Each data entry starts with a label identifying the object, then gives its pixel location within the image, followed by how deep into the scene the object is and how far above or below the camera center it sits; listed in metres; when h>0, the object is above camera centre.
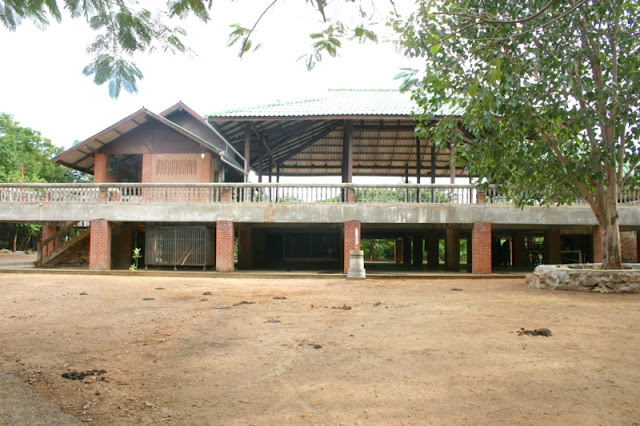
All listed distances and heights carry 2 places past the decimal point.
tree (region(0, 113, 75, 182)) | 30.75 +5.97
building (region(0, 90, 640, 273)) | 15.12 +1.35
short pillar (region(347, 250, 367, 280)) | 14.02 -0.71
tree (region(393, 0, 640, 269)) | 8.34 +2.42
